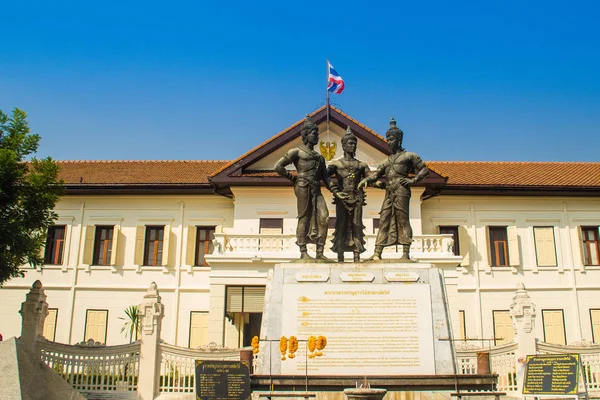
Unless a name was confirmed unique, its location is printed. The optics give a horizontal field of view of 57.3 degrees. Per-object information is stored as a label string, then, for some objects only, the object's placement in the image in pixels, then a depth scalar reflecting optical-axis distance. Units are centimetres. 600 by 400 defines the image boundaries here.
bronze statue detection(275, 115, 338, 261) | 917
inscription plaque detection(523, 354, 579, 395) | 982
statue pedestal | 771
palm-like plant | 2006
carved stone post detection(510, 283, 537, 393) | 1295
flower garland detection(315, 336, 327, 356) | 754
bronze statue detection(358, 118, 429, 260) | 913
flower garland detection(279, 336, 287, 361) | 762
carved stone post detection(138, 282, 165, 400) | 1197
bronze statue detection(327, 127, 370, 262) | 922
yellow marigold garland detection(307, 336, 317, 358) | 755
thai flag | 2189
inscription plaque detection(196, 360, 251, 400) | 756
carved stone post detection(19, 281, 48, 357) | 1250
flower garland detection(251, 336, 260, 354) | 764
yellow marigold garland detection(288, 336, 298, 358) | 760
